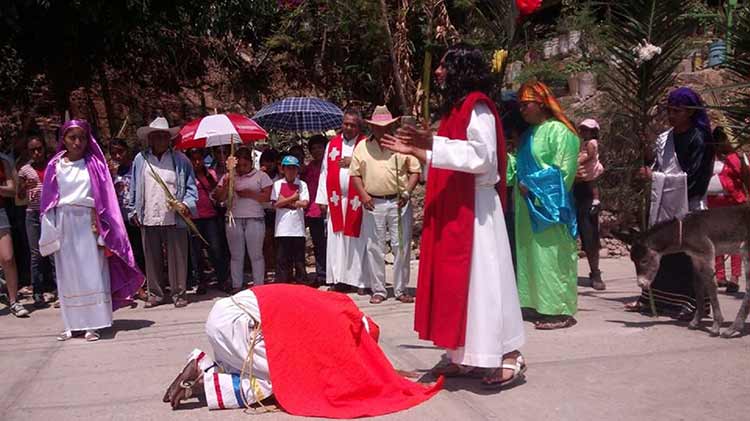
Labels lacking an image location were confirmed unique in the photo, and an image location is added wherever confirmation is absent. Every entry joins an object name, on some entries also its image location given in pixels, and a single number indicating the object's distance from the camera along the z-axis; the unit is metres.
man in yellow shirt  7.41
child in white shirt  8.30
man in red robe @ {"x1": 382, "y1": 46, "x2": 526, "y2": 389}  4.29
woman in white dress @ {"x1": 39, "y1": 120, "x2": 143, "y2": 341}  6.26
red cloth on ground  4.01
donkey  5.68
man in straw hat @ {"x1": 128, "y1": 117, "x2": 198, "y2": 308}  7.49
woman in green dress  5.77
